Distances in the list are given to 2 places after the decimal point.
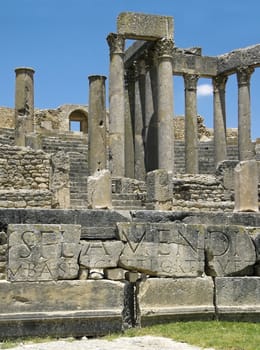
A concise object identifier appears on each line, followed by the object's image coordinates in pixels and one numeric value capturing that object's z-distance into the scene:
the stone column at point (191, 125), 27.39
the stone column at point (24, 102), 25.38
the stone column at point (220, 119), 28.73
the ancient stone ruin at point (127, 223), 7.48
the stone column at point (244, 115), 27.09
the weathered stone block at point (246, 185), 11.66
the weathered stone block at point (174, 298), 7.66
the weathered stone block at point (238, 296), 7.97
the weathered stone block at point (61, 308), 7.24
